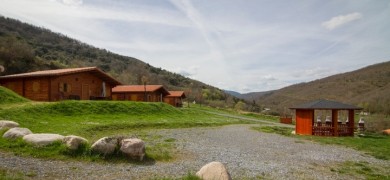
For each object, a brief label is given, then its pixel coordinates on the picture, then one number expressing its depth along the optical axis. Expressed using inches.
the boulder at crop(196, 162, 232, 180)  308.3
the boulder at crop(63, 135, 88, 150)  411.8
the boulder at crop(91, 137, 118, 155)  411.8
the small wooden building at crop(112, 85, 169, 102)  1937.7
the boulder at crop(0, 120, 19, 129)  526.9
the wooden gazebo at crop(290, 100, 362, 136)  993.5
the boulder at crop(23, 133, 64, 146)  420.5
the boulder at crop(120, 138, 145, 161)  415.5
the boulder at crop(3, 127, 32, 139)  449.4
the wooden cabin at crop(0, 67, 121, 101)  1194.0
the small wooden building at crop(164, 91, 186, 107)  2271.2
